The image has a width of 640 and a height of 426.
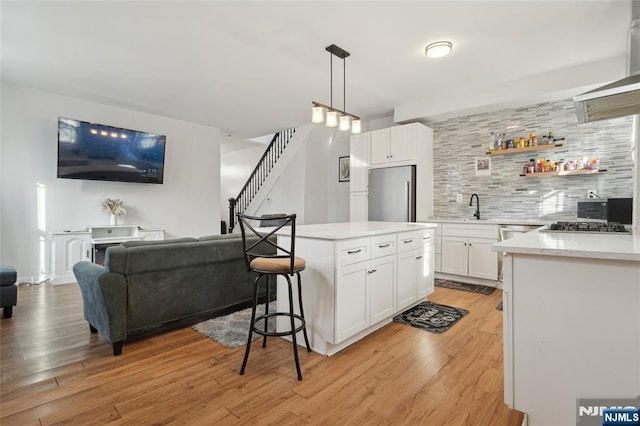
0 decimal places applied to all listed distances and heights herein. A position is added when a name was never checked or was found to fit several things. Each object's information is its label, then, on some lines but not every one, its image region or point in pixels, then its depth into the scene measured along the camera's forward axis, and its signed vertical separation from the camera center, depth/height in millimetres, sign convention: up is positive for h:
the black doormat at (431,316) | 2764 -1037
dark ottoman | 2873 -760
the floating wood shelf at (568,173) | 3608 +481
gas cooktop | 1970 -115
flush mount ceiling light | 3016 +1657
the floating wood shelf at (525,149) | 3895 +839
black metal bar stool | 1913 -365
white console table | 4246 -494
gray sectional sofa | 2207 -602
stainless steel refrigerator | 4656 +273
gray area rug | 2422 -1026
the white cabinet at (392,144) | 4746 +1086
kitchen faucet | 4508 +81
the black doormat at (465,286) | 3965 -1026
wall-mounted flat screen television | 4336 +900
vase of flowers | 4793 +44
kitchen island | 2176 -546
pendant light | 3061 +1020
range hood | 1660 +662
